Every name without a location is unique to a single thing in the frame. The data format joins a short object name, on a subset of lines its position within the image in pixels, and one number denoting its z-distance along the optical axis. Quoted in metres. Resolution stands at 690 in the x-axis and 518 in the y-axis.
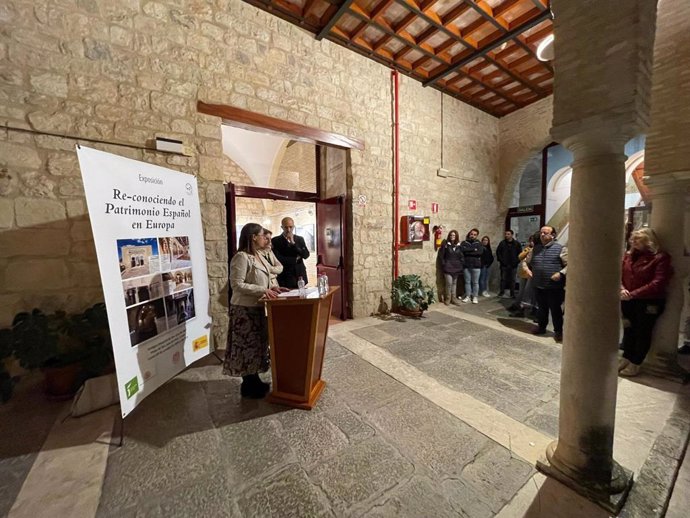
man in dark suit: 3.78
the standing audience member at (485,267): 6.05
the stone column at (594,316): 1.41
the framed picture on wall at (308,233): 7.87
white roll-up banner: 1.69
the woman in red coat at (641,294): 2.54
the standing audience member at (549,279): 3.62
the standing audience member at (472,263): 5.70
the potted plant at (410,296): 4.64
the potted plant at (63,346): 2.03
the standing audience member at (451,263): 5.55
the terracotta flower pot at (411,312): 4.64
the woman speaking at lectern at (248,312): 2.18
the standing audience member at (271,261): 2.39
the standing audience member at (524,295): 4.55
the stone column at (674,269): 2.58
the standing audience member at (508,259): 6.04
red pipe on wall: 4.78
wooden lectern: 2.07
